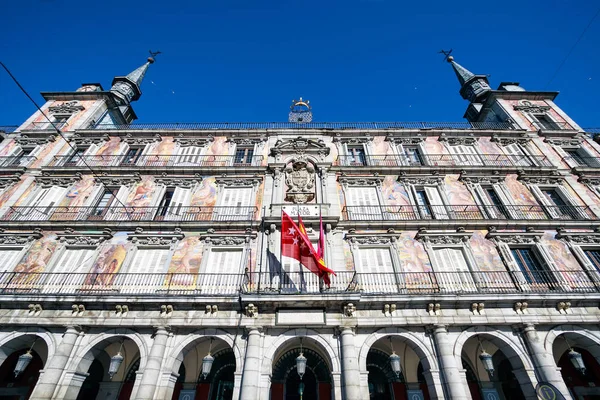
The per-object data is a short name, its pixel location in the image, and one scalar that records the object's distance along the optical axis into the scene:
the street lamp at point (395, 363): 9.66
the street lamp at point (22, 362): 9.59
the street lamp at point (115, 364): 9.66
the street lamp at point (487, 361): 9.68
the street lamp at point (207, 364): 9.64
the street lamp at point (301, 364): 9.50
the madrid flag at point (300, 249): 10.86
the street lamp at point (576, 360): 9.65
